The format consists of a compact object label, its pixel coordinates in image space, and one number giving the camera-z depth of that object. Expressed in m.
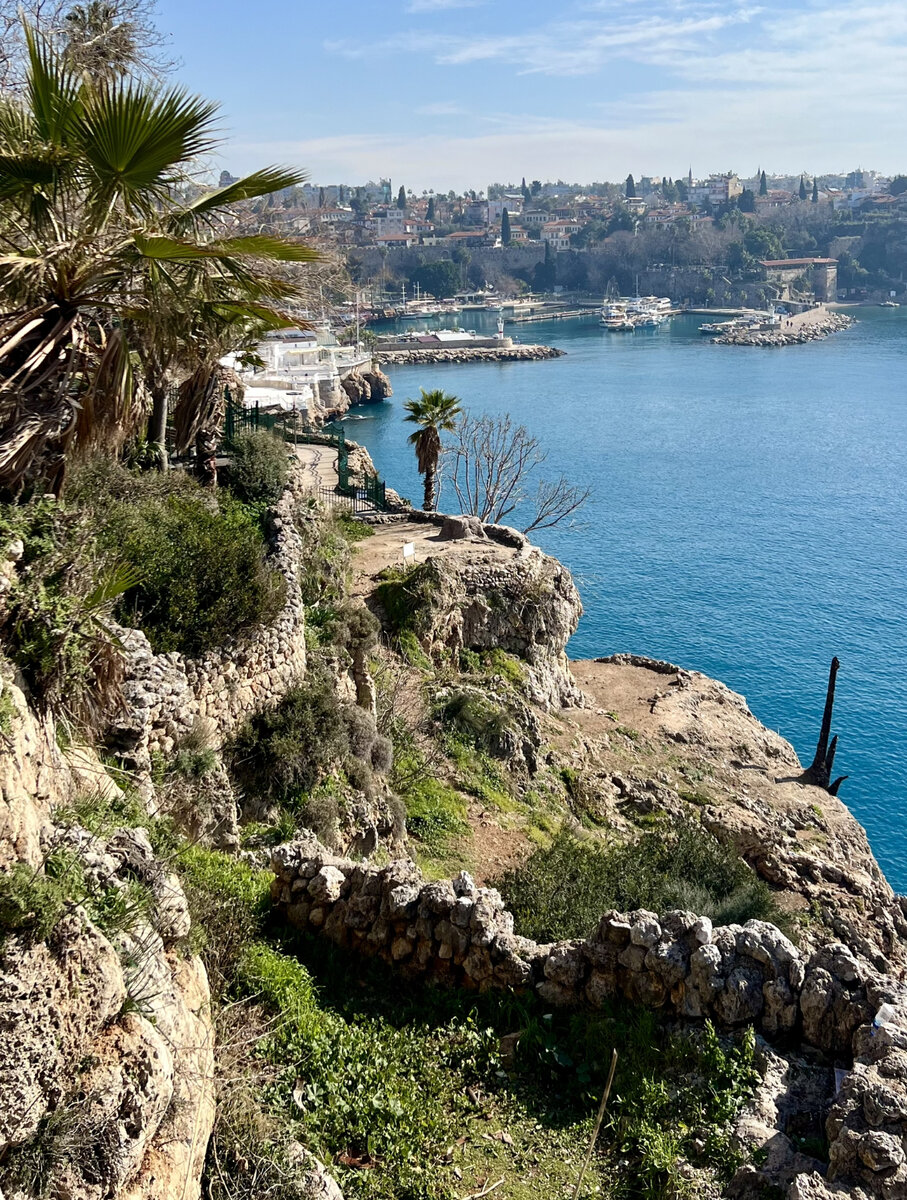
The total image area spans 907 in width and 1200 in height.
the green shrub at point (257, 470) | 18.78
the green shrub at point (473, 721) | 19.31
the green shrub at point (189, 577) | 10.94
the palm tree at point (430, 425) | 33.28
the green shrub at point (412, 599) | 21.17
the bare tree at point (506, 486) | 43.75
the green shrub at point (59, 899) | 4.94
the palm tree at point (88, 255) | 7.71
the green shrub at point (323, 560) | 17.19
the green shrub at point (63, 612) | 6.96
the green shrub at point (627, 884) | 10.88
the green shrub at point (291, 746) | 11.95
